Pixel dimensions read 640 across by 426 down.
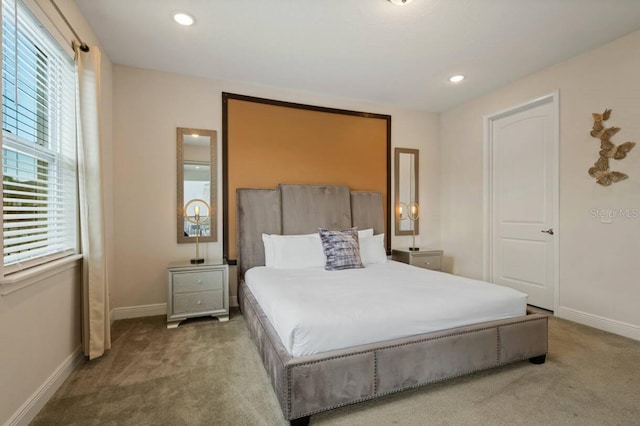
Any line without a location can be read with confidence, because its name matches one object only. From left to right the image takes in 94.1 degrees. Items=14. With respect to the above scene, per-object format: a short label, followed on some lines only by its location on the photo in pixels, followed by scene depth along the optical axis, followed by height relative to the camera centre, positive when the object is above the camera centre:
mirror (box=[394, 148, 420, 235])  4.39 +0.32
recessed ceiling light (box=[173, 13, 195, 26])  2.37 +1.56
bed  1.54 -0.90
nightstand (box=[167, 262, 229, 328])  2.92 -0.81
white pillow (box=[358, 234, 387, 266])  3.48 -0.48
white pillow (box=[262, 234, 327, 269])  3.18 -0.46
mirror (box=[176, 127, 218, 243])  3.33 +0.34
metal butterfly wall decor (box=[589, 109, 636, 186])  2.70 +0.53
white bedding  1.66 -0.61
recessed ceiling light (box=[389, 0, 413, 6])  2.19 +1.54
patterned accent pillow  3.10 -0.42
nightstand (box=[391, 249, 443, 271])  3.95 -0.65
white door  3.30 +0.13
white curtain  2.22 +0.04
